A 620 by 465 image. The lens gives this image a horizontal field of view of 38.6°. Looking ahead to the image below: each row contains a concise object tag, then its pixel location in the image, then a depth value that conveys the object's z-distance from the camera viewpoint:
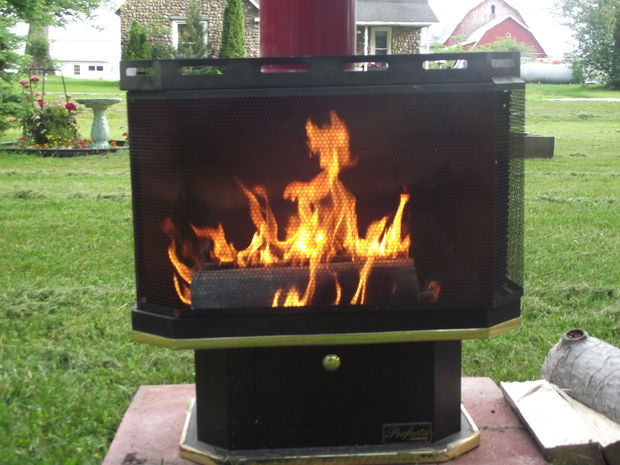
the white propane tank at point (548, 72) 34.94
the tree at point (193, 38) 24.23
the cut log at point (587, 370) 2.79
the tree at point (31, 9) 12.48
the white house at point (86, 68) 44.16
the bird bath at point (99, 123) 12.29
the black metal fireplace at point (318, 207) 2.40
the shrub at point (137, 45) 23.08
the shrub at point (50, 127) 12.20
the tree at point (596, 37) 26.88
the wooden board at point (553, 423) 2.62
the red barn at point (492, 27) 44.91
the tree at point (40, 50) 33.05
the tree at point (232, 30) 23.92
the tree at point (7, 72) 12.12
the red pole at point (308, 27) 2.65
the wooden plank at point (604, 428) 2.60
